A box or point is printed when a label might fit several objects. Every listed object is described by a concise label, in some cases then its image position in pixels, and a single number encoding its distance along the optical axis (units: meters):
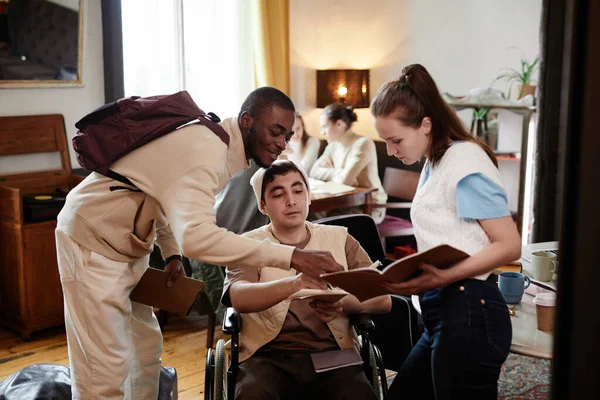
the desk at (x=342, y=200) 4.24
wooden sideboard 3.81
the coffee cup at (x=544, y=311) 1.95
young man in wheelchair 2.08
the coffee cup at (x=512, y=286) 2.15
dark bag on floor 2.60
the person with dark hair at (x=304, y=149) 5.45
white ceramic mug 2.39
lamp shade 6.03
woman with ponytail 1.63
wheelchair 2.09
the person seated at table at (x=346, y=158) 4.89
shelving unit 4.44
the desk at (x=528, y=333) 1.85
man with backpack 1.81
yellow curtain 5.63
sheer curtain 4.89
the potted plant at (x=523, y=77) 4.96
